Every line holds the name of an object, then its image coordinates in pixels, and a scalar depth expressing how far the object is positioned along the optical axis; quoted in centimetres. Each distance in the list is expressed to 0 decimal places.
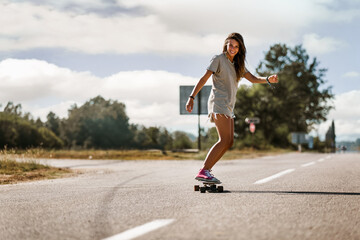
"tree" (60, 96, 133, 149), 7081
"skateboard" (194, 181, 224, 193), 531
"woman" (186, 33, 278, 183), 549
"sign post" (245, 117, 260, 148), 3924
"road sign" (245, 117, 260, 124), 3929
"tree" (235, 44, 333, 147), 6222
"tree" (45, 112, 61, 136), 8331
